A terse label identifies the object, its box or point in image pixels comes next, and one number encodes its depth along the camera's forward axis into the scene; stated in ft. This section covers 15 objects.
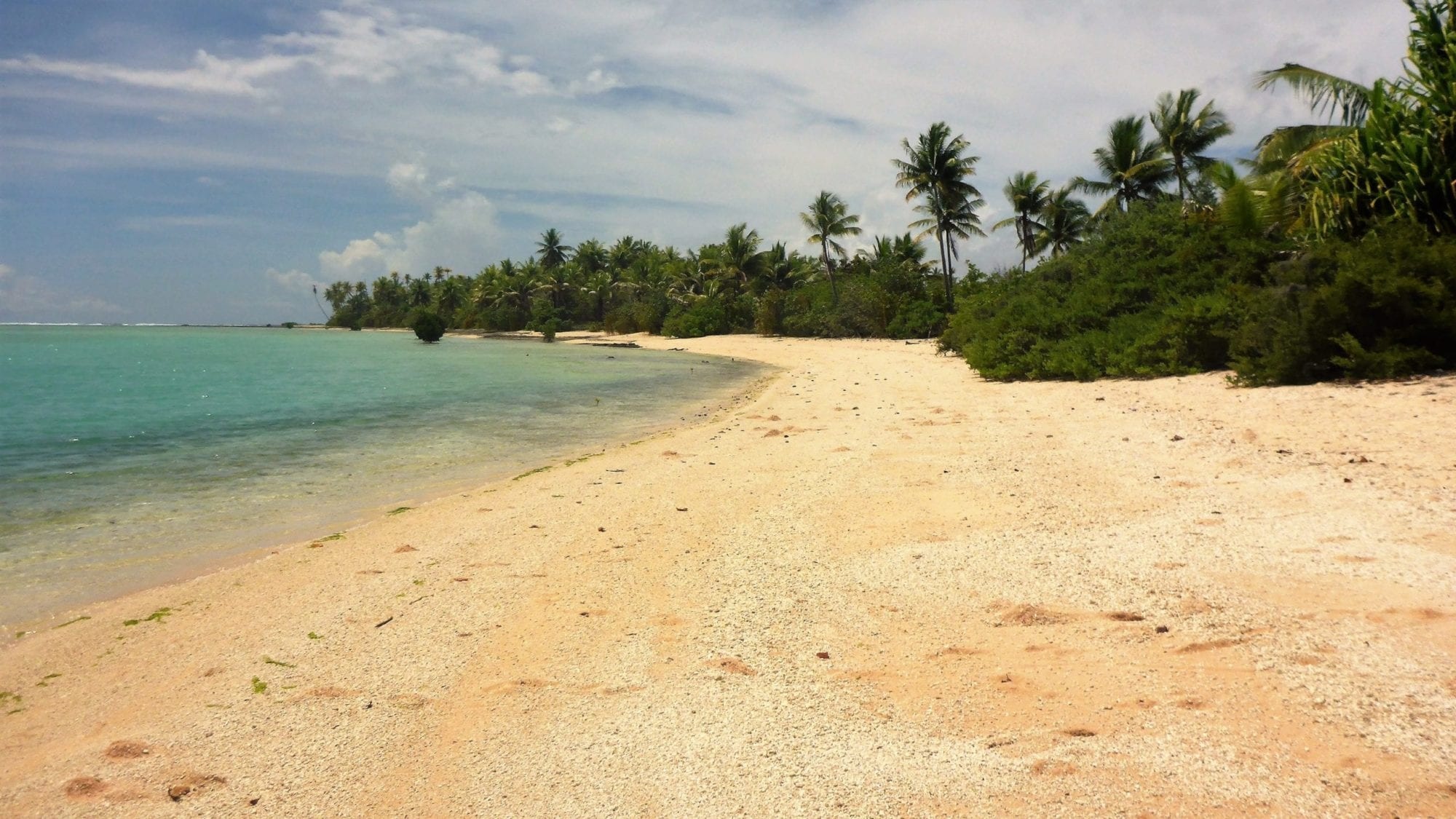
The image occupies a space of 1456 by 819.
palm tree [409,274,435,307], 372.79
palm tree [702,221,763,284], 197.88
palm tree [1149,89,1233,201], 114.21
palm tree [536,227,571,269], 303.89
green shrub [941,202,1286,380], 43.60
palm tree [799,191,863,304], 167.12
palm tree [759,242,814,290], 195.52
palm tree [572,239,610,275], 281.54
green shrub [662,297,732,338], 192.54
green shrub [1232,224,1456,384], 31.86
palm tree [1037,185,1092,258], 138.41
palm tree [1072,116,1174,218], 120.06
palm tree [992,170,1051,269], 143.33
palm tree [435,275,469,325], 343.67
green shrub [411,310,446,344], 225.97
